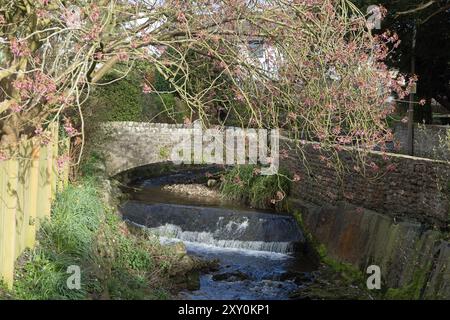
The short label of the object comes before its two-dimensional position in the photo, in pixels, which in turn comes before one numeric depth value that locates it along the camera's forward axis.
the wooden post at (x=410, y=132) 17.89
